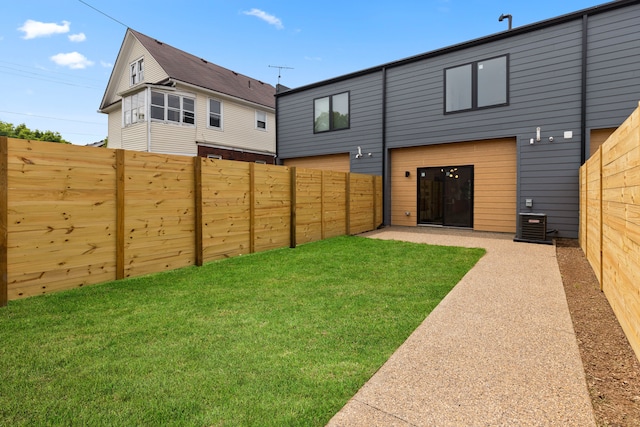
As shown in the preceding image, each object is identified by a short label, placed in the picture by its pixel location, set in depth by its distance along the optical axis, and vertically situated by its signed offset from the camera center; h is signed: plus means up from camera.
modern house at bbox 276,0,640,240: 7.98 +2.73
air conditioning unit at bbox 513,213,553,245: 7.84 -0.50
